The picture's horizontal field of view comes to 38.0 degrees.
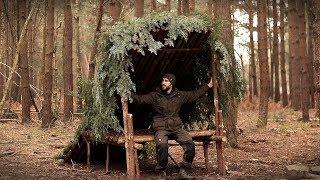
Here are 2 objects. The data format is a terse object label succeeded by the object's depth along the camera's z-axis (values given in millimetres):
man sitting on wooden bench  8297
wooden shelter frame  8023
